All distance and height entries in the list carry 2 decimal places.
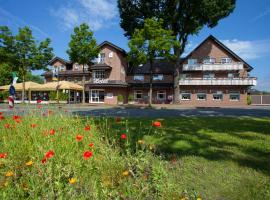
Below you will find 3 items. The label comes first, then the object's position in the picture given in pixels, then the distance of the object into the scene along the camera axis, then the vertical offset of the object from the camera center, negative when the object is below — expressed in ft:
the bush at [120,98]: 127.44 -0.43
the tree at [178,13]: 101.60 +38.59
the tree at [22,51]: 111.45 +22.71
